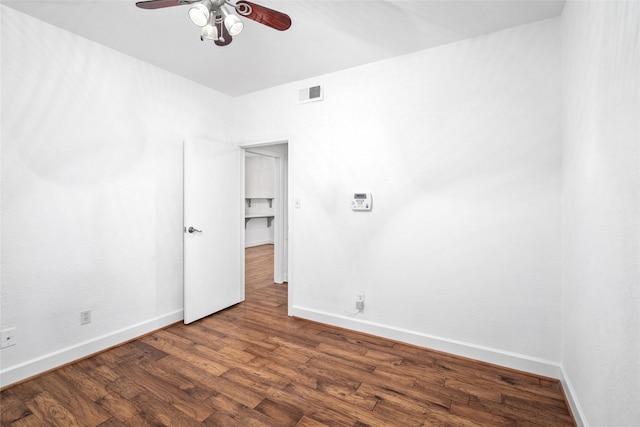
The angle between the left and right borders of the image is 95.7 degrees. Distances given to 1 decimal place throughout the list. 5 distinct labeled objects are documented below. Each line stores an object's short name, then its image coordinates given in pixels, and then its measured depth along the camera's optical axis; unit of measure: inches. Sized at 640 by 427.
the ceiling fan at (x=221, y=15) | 57.6
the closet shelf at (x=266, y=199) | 293.4
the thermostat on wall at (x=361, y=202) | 111.7
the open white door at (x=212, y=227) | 123.6
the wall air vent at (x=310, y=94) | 122.9
